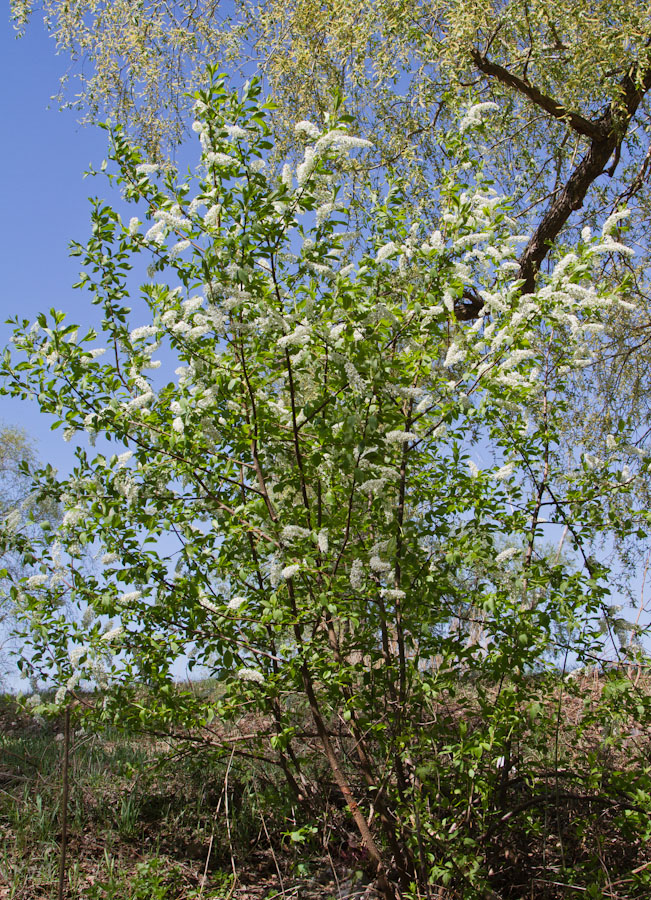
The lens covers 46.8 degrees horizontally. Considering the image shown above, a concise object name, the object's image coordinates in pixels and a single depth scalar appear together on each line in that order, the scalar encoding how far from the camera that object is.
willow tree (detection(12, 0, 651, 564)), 5.36
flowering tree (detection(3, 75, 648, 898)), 2.39
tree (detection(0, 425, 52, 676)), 8.69
